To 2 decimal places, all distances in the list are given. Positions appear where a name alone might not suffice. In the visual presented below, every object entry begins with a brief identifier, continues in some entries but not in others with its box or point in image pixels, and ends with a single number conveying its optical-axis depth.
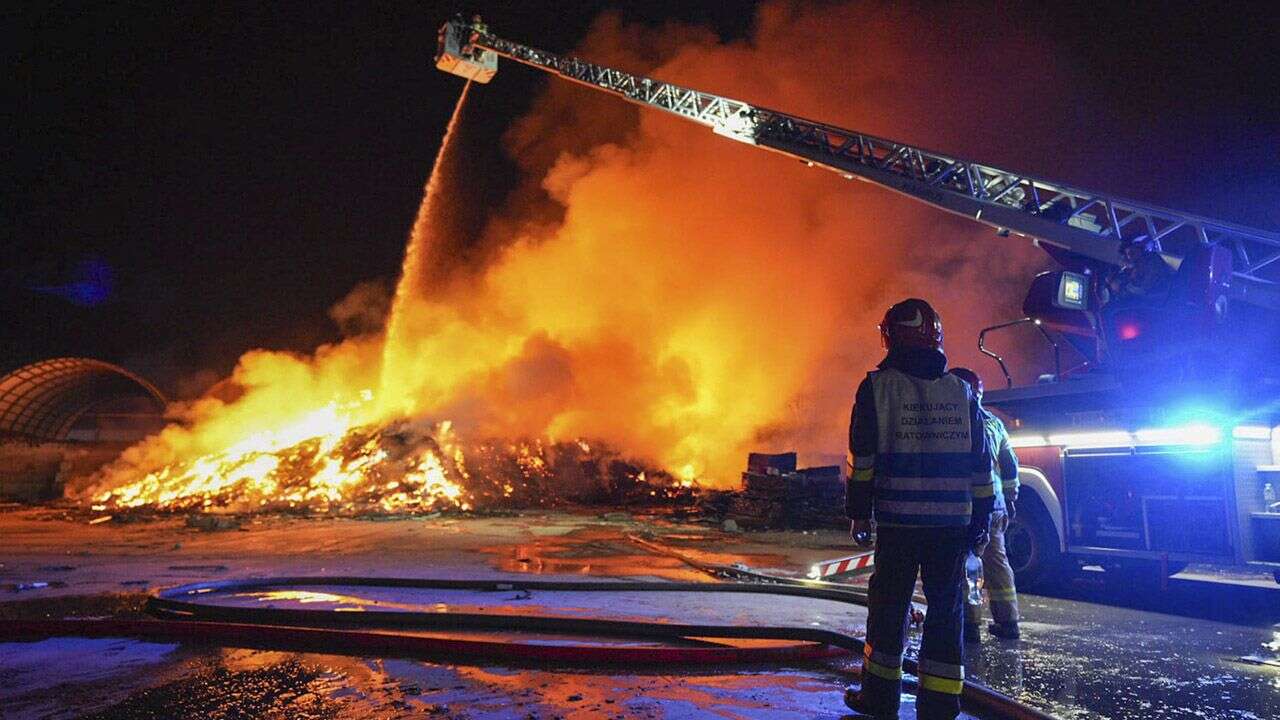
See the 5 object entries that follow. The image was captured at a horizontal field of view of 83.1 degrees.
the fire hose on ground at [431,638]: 3.69
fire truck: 5.61
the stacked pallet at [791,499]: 14.43
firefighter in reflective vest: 2.92
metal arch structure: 23.60
